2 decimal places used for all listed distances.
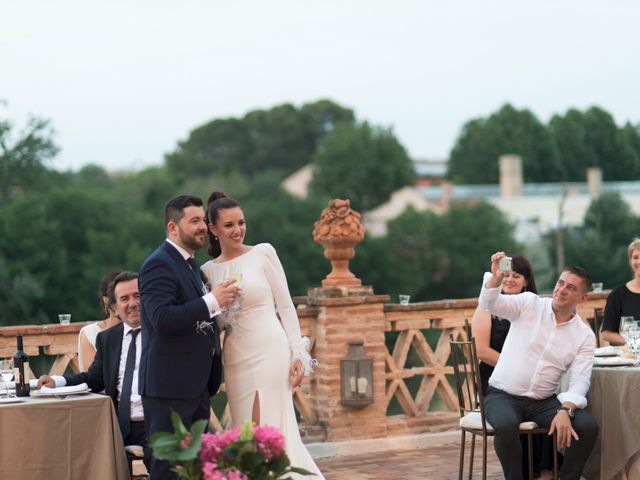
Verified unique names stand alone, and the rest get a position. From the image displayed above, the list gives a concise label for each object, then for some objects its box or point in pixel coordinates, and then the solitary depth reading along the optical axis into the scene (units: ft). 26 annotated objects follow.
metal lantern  25.75
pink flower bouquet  11.72
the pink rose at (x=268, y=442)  11.89
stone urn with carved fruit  26.16
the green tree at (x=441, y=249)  168.25
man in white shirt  18.69
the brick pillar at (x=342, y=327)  25.75
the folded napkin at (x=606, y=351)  20.80
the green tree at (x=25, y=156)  139.54
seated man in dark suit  17.94
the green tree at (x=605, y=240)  132.26
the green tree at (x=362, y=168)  210.38
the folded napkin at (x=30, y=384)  17.49
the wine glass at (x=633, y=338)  19.78
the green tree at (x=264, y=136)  248.52
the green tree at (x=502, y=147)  145.69
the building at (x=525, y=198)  145.38
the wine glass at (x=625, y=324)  19.97
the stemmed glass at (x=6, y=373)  17.31
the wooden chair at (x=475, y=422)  19.08
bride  16.81
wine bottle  17.28
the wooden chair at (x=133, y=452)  17.63
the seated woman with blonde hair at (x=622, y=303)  23.15
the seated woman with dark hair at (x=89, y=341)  20.39
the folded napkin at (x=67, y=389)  17.08
